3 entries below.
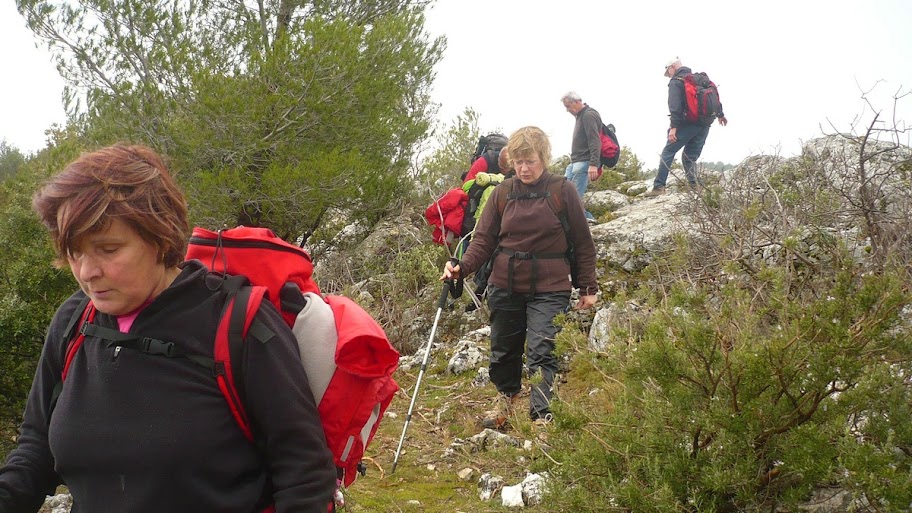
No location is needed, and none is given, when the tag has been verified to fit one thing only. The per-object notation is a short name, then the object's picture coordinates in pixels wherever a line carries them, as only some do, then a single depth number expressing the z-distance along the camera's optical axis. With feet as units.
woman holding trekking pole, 16.08
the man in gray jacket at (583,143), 28.24
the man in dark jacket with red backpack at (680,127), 30.12
